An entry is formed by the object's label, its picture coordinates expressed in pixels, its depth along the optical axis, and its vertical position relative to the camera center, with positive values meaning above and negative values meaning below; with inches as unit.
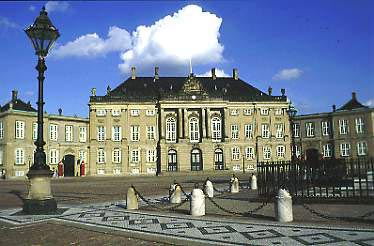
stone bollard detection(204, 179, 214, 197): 765.4 -71.0
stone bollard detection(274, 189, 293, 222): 421.1 -63.5
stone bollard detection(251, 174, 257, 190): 988.6 -79.7
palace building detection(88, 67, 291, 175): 2358.5 +165.0
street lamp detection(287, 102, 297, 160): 1014.8 +112.5
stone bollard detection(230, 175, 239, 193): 882.1 -76.4
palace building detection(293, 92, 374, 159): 2340.1 +138.4
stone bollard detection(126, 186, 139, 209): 590.6 -71.2
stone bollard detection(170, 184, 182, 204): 673.0 -75.5
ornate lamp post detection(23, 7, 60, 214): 526.0 +3.2
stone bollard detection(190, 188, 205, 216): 498.0 -68.2
